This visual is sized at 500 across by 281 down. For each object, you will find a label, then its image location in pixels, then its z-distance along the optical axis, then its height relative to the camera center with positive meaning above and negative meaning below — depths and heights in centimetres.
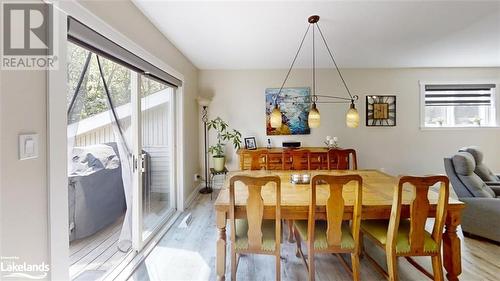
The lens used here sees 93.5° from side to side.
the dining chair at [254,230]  168 -67
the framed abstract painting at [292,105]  459 +69
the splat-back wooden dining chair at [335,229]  168 -67
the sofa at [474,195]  253 -65
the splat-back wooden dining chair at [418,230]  167 -67
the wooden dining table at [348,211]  178 -54
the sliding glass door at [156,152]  261 -14
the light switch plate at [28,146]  110 -2
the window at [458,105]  466 +68
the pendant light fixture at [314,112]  234 +28
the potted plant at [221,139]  434 +3
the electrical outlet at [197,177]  440 -70
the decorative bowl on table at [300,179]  240 -40
